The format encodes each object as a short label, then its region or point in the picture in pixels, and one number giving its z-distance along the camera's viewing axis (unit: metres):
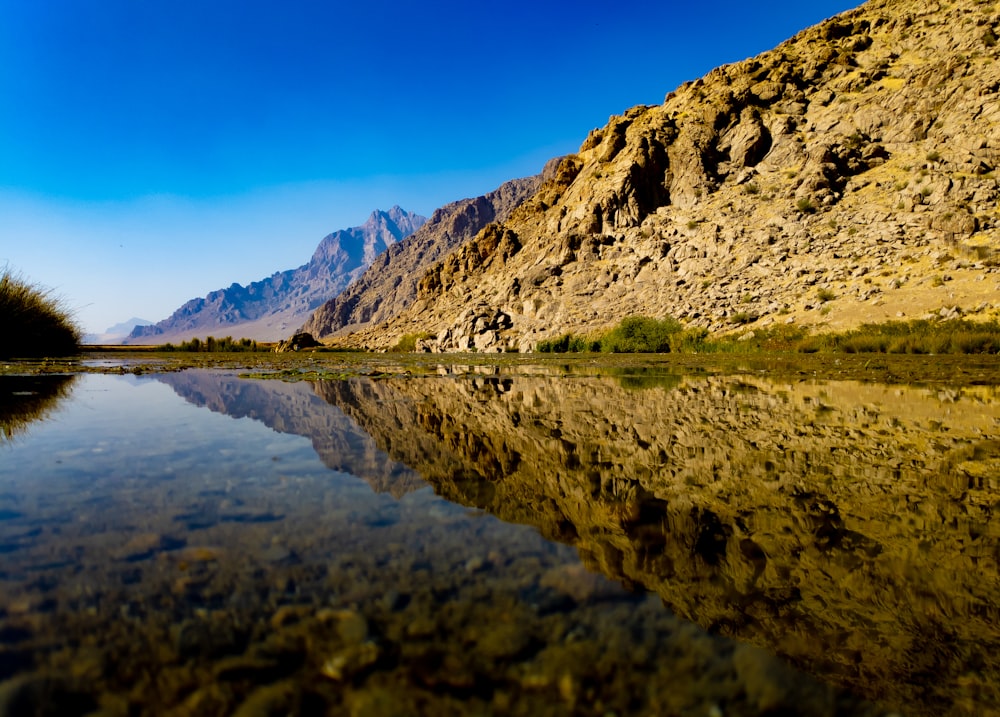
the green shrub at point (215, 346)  59.69
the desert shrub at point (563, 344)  47.69
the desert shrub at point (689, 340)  38.09
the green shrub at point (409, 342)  72.88
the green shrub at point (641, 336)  41.31
